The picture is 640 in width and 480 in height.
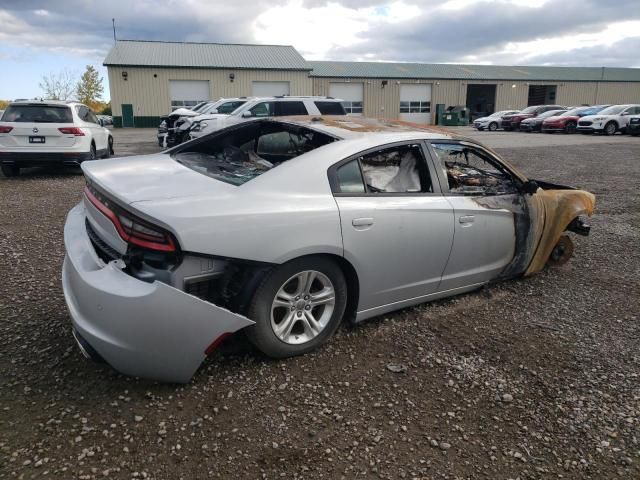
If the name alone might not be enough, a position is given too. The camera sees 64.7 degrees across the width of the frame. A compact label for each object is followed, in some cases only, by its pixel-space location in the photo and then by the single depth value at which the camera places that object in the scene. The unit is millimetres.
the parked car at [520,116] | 32500
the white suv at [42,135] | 9562
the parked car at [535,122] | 30188
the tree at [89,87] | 59312
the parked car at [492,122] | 33844
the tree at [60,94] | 59625
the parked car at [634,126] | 25078
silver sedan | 2604
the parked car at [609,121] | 25750
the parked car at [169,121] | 16328
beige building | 36094
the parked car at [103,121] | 11680
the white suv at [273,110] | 13656
